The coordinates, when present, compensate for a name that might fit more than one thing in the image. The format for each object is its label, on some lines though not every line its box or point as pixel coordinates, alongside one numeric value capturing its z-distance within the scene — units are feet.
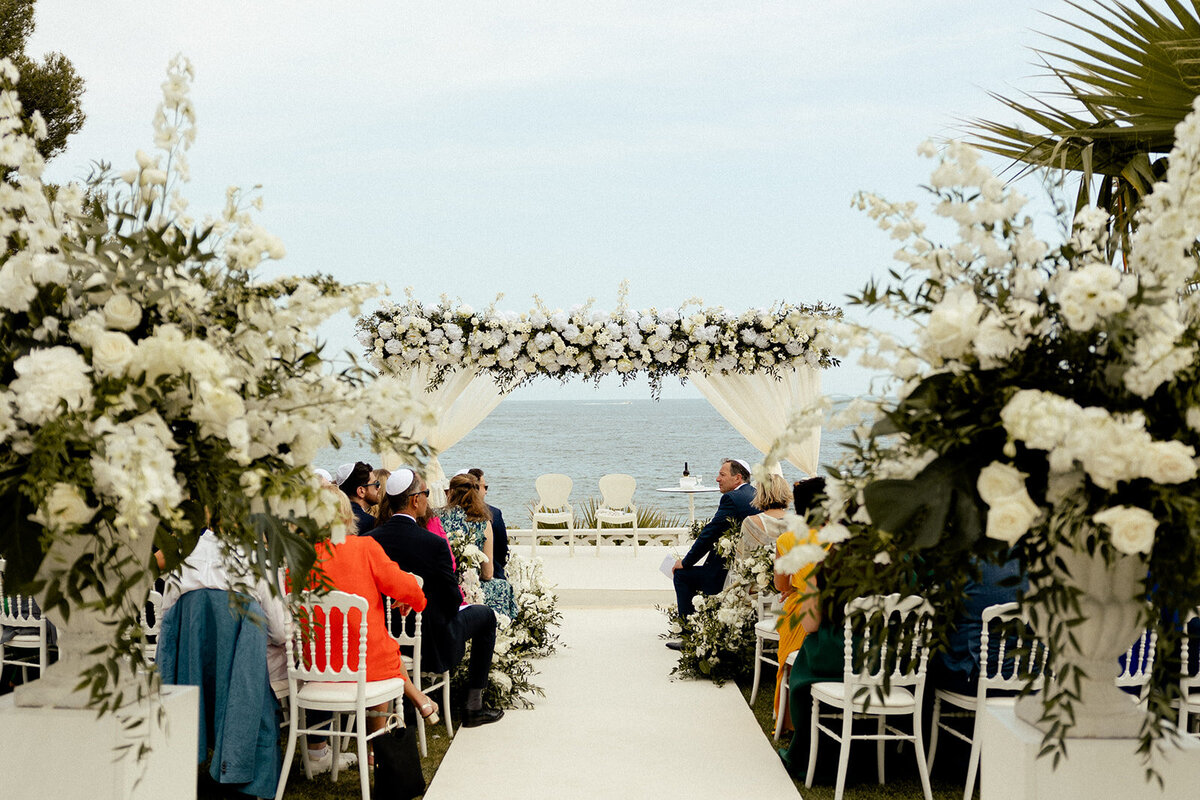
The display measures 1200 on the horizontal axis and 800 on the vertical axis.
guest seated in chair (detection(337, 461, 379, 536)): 19.94
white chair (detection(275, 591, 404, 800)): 13.61
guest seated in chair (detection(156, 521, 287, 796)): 13.38
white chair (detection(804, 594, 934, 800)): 13.61
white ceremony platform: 14.99
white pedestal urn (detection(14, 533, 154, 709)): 6.64
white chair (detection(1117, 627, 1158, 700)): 13.91
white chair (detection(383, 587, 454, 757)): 16.39
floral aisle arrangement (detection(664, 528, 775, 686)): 20.75
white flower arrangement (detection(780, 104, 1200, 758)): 5.26
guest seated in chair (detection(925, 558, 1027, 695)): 14.30
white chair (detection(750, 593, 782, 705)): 19.33
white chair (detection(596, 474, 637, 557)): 40.90
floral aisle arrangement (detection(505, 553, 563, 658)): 22.74
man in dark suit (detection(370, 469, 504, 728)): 16.43
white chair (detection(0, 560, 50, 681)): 16.90
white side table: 38.04
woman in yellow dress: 14.14
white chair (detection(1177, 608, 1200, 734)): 13.93
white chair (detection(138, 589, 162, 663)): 14.78
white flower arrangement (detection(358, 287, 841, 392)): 28.35
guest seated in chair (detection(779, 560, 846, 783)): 14.92
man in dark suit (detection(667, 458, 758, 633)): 22.08
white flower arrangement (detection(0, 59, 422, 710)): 5.64
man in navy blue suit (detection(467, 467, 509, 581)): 22.25
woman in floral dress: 19.83
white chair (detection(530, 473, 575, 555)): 41.11
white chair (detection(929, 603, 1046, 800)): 13.50
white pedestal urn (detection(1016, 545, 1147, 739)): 6.31
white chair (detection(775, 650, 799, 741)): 16.67
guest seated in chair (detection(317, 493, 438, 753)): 14.58
